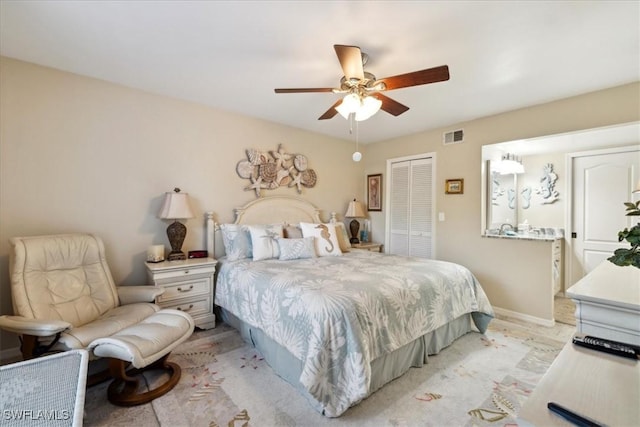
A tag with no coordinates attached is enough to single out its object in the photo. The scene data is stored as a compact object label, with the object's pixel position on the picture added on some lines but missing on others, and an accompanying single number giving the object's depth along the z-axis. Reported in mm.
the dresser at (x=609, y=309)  1049
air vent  3875
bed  1745
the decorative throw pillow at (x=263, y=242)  3193
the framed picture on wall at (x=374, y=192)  4996
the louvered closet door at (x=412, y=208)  4277
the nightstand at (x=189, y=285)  2758
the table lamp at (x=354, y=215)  4725
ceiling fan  1840
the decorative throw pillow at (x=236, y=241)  3232
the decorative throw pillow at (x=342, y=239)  3797
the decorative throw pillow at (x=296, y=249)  3203
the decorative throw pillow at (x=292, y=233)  3539
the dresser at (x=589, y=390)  695
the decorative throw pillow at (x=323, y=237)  3496
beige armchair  1784
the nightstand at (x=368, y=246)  4520
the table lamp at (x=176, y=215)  2971
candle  2930
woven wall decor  3795
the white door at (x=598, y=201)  3566
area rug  1736
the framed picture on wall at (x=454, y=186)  3857
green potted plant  872
